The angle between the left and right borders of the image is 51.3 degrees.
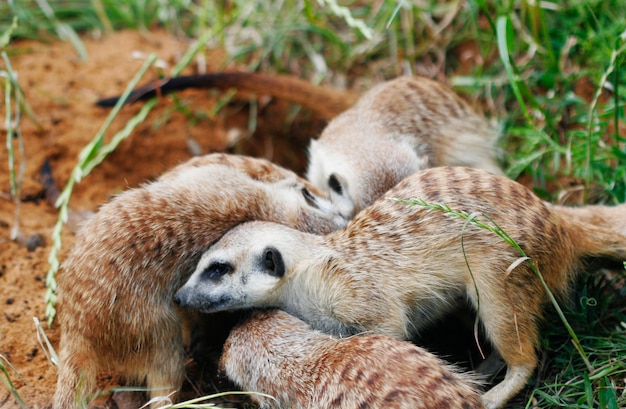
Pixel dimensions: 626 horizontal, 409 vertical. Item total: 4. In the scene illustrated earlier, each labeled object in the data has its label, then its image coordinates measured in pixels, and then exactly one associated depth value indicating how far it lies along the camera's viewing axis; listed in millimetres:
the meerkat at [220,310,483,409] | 1860
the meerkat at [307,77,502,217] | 3029
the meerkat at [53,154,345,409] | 2324
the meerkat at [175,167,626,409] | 2201
